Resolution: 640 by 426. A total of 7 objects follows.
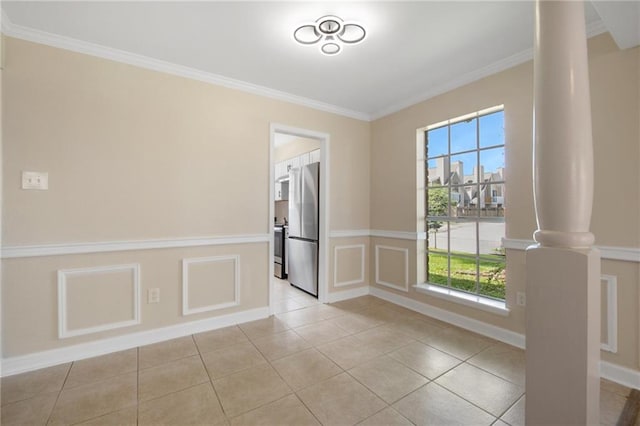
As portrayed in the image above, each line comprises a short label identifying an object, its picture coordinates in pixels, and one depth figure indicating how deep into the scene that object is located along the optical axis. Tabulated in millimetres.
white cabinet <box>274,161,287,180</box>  5301
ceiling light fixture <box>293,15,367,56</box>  1954
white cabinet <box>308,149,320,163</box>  4277
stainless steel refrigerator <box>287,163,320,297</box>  3727
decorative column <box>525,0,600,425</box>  862
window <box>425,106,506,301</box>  2693
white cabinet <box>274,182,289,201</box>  5449
